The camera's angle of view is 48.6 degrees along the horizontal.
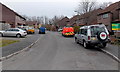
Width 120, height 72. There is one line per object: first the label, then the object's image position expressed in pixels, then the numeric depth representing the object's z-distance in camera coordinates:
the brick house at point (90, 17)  45.86
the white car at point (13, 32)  22.38
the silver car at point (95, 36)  10.69
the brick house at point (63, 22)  78.50
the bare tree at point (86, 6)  46.28
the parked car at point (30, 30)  36.84
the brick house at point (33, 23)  112.69
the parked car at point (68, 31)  27.52
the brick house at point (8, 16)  40.75
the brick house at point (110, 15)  31.56
